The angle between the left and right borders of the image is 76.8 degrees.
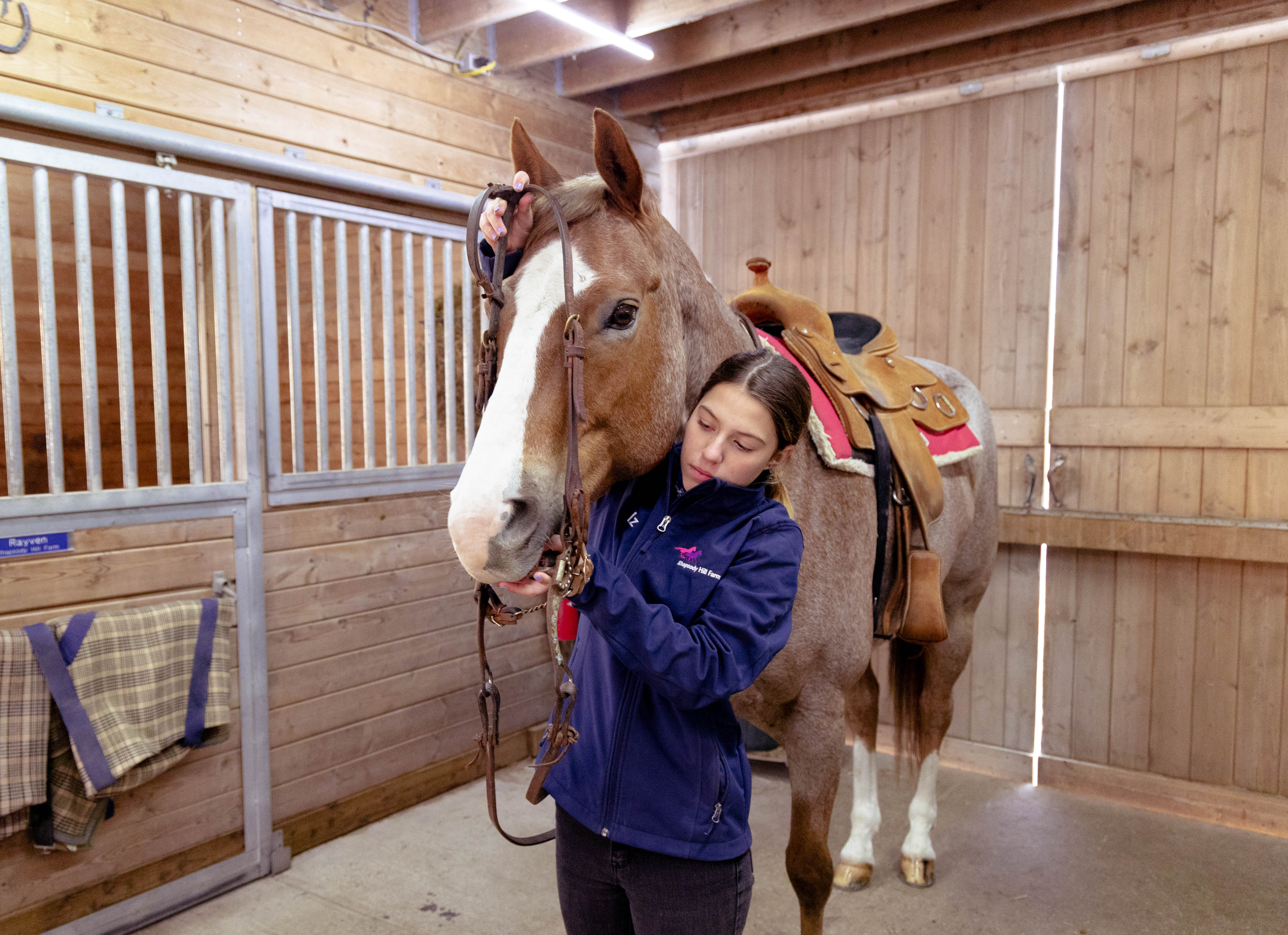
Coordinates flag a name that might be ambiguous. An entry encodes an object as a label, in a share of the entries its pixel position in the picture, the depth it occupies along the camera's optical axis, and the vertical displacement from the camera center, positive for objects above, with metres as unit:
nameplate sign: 1.79 -0.29
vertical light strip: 2.80 +0.06
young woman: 0.97 -0.37
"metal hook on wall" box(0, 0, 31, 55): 1.79 +0.86
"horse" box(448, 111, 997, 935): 0.88 -0.02
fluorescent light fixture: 2.28 +1.17
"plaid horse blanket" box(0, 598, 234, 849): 1.83 -0.68
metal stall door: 1.84 -0.12
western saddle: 1.75 -0.07
